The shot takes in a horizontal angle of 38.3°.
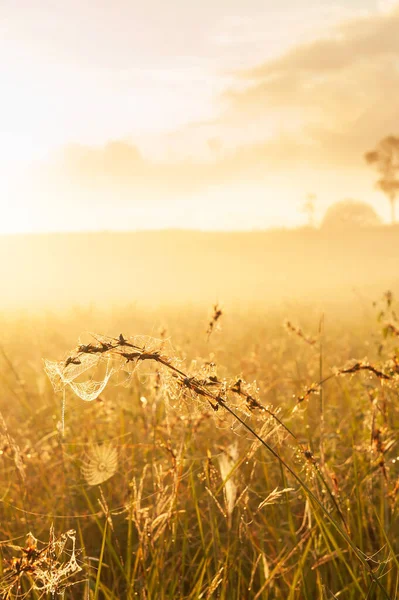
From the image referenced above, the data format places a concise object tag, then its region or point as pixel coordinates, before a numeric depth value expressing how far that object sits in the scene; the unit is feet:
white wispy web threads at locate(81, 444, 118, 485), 8.63
